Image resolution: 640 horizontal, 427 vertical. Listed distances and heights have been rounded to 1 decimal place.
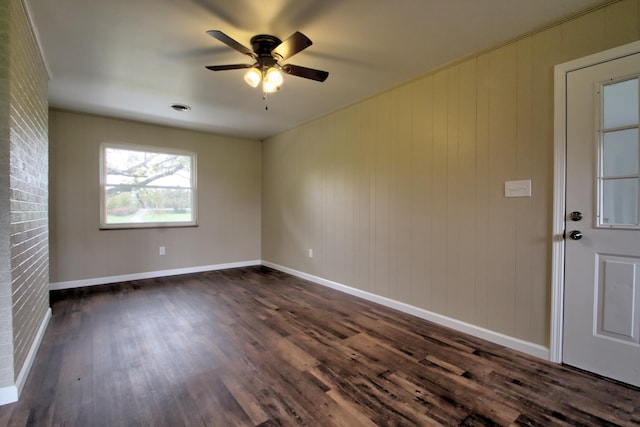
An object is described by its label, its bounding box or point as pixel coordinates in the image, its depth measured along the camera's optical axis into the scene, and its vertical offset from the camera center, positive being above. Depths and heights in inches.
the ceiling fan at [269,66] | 86.9 +43.2
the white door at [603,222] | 72.5 -3.4
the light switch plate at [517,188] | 88.4 +6.1
